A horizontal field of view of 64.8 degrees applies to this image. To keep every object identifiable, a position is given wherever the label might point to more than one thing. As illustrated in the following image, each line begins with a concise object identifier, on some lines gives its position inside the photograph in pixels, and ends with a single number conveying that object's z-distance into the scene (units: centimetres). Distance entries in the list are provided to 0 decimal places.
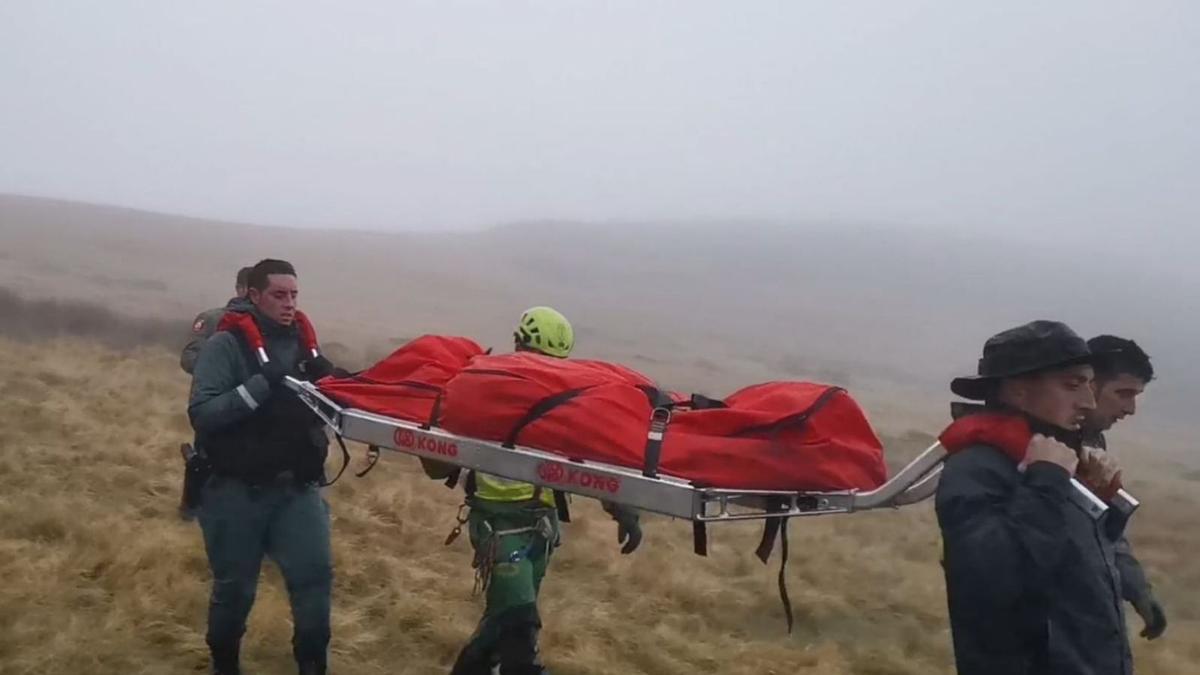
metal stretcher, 323
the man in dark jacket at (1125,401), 416
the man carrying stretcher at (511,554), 486
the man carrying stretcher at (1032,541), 271
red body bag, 327
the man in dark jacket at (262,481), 469
